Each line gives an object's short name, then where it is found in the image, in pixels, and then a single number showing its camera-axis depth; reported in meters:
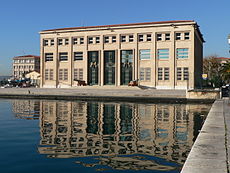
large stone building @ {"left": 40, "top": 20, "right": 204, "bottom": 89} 61.97
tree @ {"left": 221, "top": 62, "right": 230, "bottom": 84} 37.73
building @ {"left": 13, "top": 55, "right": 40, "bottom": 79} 168.88
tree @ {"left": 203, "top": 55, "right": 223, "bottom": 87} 93.25
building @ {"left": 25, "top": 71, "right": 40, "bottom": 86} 104.00
